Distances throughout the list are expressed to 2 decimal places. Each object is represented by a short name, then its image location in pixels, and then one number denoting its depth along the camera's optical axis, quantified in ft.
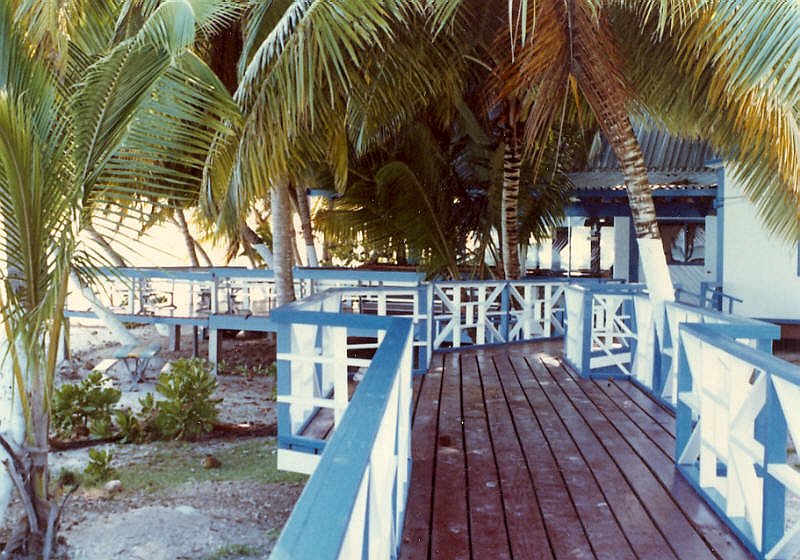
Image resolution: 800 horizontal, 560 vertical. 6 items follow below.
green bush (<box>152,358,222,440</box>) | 38.37
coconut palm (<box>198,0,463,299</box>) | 24.08
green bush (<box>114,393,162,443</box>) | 38.55
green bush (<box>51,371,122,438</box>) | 39.29
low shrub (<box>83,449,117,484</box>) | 32.13
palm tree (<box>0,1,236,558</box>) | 16.71
